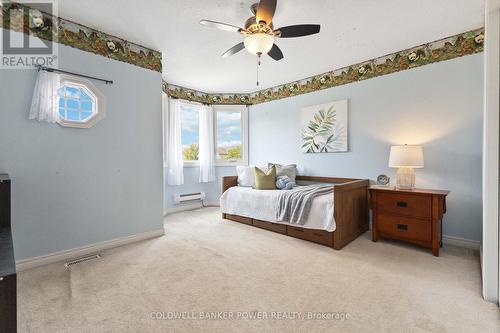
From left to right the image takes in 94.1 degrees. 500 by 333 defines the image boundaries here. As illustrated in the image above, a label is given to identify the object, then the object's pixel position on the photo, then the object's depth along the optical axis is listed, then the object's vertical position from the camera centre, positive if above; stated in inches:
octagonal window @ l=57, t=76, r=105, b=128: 94.0 +27.0
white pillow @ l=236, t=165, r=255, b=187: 157.8 -6.5
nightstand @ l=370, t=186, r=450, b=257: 94.6 -20.9
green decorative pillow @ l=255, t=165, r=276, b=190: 146.8 -8.5
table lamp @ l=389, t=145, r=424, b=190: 103.7 +2.1
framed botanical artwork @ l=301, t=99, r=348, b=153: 141.9 +25.1
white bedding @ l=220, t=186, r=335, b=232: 106.2 -21.8
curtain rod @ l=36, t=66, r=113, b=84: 87.4 +37.9
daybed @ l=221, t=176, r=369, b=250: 103.3 -27.3
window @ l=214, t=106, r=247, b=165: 197.5 +26.9
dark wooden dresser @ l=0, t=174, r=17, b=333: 33.8 -18.6
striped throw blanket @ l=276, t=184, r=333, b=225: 112.7 -18.8
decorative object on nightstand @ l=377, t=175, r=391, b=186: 124.3 -7.2
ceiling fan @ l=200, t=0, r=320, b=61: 73.1 +45.7
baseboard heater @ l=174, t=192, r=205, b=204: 174.1 -23.6
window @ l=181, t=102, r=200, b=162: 183.3 +28.9
